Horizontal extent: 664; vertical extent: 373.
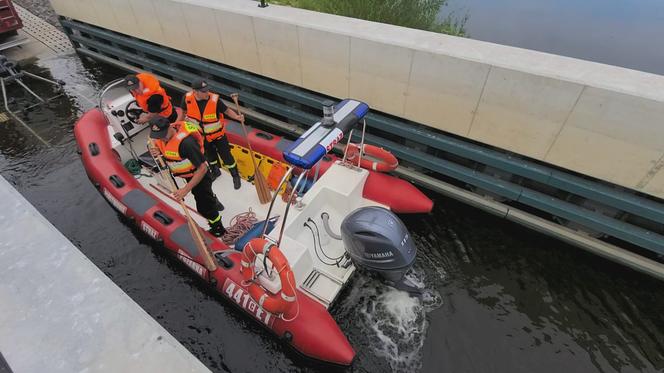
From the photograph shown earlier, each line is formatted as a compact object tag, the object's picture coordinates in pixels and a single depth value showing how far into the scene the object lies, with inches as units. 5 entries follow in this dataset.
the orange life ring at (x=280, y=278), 102.0
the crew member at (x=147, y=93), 153.3
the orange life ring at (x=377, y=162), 154.3
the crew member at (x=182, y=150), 118.7
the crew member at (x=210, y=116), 145.1
